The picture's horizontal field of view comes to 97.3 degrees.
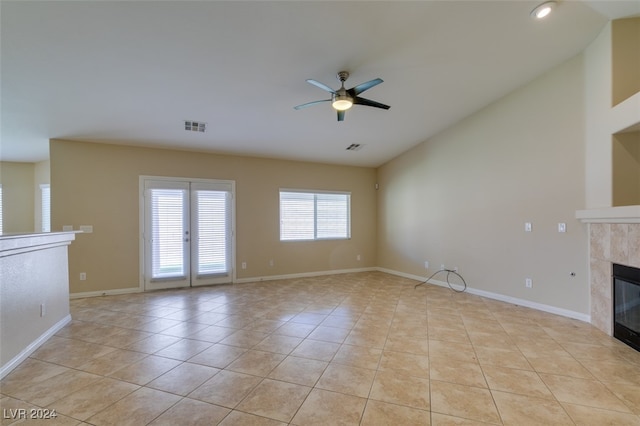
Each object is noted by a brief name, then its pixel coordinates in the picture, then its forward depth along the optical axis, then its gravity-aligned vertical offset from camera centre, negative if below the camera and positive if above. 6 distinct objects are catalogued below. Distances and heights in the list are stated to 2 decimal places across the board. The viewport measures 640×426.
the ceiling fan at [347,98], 3.12 +1.35
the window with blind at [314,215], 6.48 +0.02
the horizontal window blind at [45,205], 6.06 +0.30
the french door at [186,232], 5.30 -0.29
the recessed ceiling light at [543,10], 2.83 +2.10
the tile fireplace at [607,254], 2.92 -0.46
